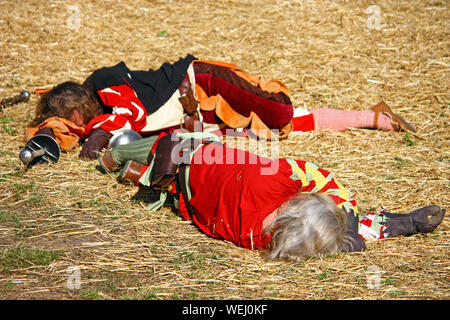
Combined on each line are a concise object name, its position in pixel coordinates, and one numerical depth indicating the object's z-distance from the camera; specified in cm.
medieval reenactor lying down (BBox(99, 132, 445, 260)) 609
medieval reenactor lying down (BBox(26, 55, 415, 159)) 959
